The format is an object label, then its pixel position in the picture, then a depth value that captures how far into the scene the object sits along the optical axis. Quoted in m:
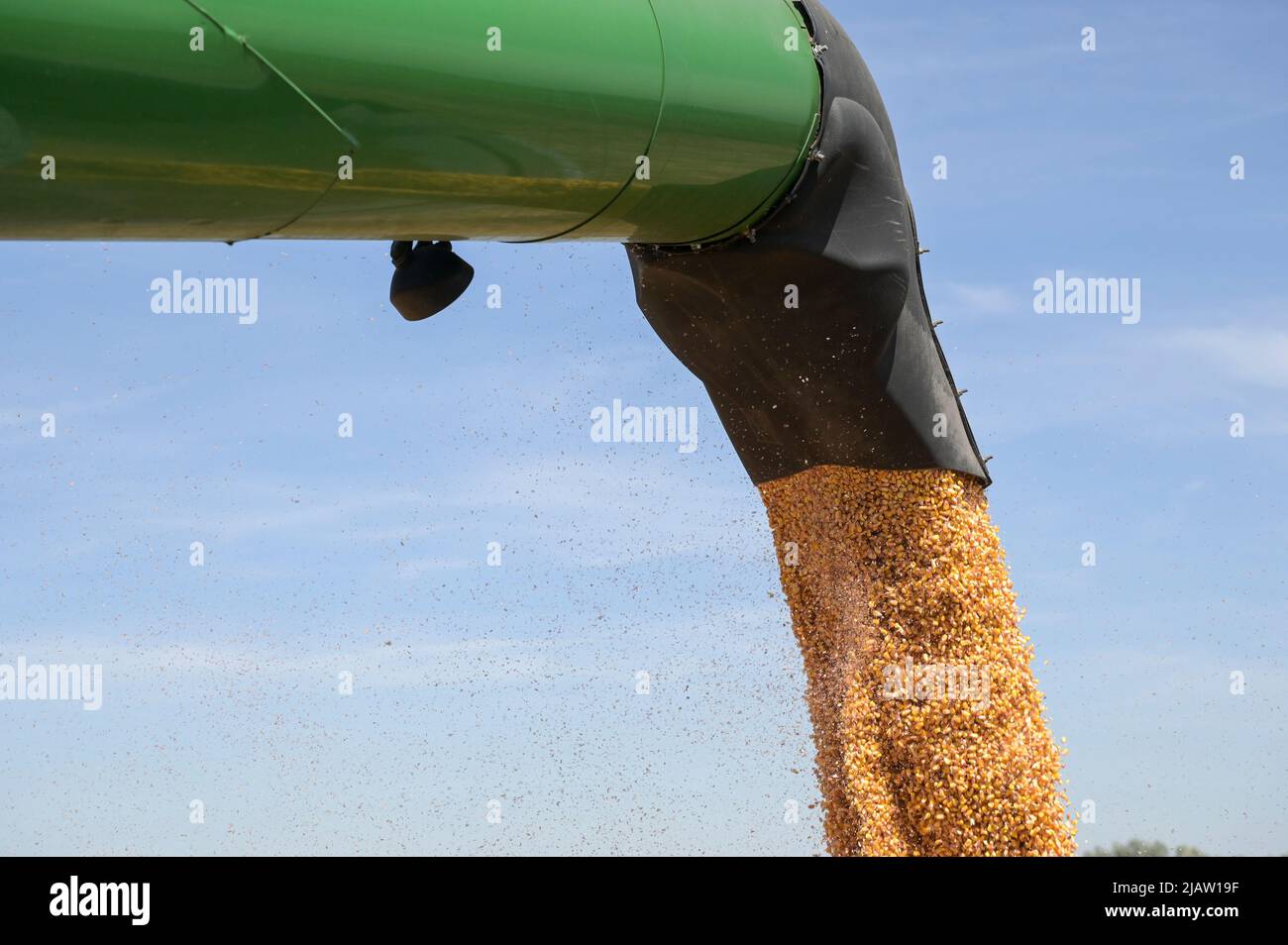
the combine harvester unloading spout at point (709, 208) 6.18
